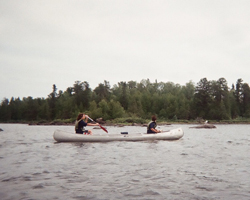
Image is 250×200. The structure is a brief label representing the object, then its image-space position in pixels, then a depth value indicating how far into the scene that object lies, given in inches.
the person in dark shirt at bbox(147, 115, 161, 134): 792.9
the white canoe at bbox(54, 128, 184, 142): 727.9
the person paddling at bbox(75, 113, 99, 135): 725.3
